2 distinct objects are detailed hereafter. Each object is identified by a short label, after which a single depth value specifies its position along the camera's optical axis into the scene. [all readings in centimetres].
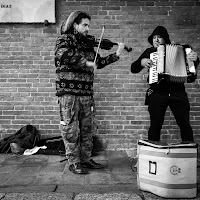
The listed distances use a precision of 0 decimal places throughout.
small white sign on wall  482
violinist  351
